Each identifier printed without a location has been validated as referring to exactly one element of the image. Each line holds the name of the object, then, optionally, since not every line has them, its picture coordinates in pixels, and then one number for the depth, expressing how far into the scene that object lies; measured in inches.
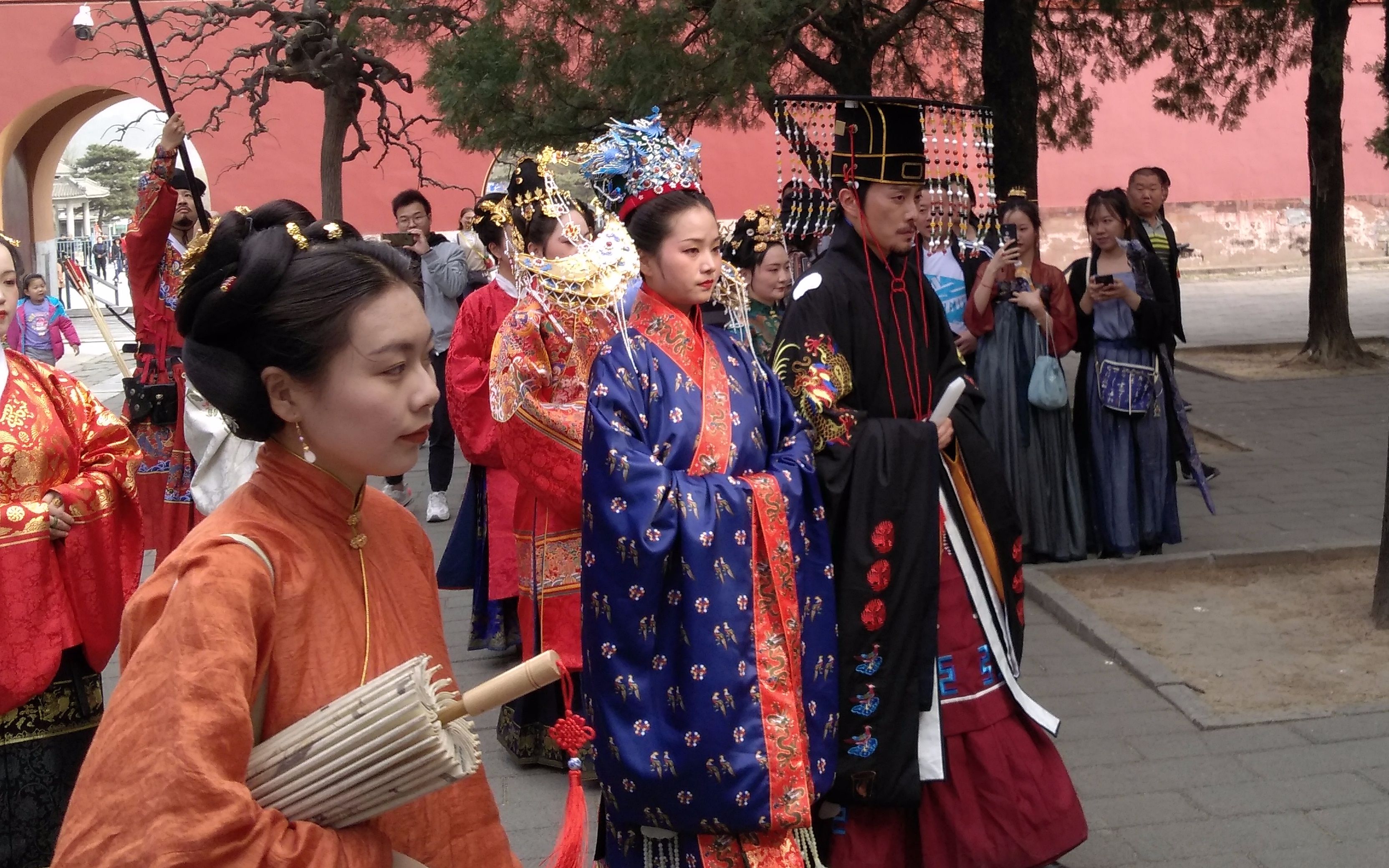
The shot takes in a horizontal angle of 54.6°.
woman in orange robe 54.4
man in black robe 122.4
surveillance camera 669.3
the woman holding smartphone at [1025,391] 253.0
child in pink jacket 420.5
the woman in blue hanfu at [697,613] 105.3
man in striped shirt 305.3
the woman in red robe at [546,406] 149.9
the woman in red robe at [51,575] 124.5
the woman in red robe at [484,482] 202.2
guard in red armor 183.0
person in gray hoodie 337.1
